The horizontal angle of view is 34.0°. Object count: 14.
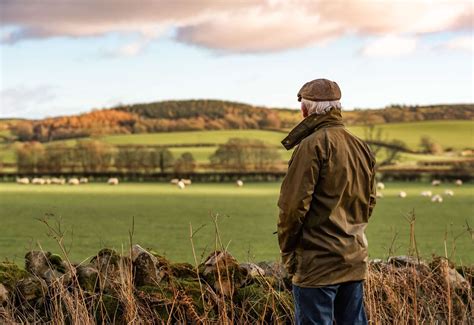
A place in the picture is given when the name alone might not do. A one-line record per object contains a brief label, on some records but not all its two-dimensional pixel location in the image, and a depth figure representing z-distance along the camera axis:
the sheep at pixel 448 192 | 36.47
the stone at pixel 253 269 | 7.04
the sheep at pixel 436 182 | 44.13
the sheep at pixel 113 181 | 45.28
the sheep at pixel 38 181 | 49.12
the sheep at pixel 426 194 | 35.80
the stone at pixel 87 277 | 6.66
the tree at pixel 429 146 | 56.16
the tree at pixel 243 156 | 48.28
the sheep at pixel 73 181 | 48.38
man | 4.75
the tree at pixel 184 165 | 48.00
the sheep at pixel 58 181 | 50.34
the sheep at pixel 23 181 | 49.43
